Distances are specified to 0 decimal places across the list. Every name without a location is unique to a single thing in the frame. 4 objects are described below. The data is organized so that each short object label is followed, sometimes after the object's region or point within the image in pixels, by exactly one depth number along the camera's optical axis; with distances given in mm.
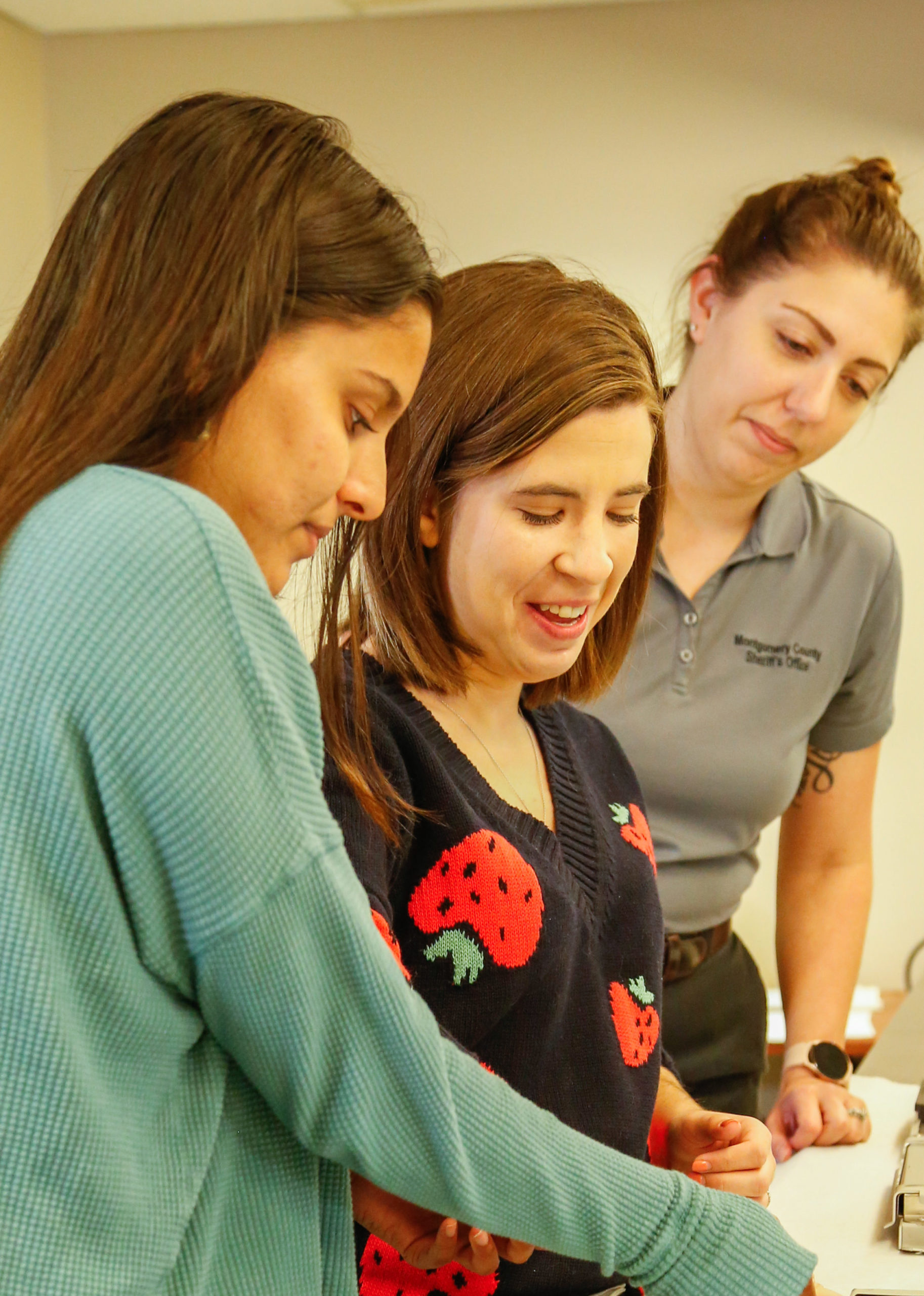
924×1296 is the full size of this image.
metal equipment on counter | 1080
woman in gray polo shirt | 1590
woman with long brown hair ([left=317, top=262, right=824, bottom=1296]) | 901
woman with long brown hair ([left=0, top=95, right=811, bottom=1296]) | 541
